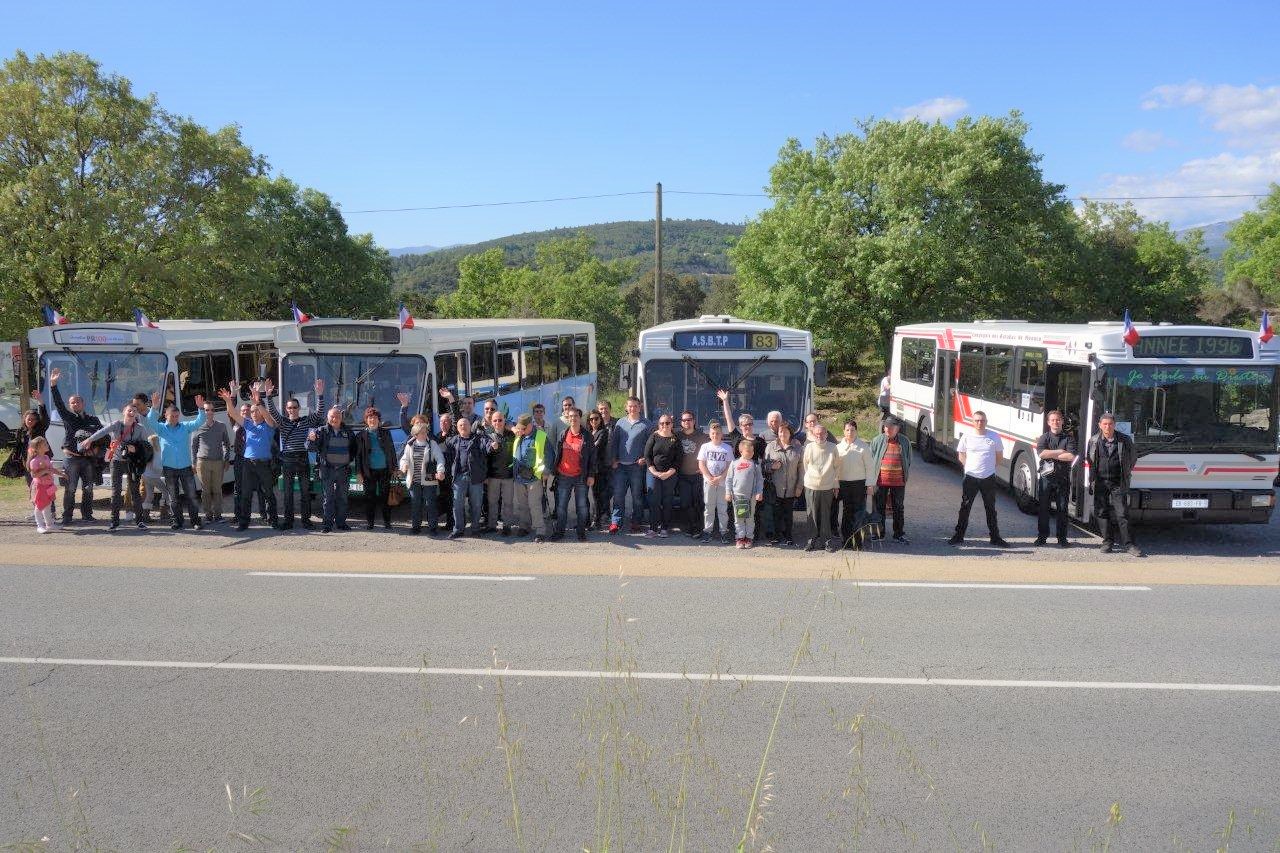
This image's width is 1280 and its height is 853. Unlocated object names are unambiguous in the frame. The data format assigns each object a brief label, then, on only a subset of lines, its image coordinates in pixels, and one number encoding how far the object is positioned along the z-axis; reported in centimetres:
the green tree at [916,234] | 2969
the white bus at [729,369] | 1375
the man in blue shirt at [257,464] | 1291
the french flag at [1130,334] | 1195
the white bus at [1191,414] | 1201
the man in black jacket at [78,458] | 1324
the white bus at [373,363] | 1398
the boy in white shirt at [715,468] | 1229
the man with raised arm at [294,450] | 1287
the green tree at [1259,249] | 6425
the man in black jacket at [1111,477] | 1174
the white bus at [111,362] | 1495
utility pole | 3125
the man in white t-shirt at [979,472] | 1230
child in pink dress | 1288
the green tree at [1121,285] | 3466
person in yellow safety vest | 1241
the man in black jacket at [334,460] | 1273
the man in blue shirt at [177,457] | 1301
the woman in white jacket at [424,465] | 1257
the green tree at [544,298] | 6875
